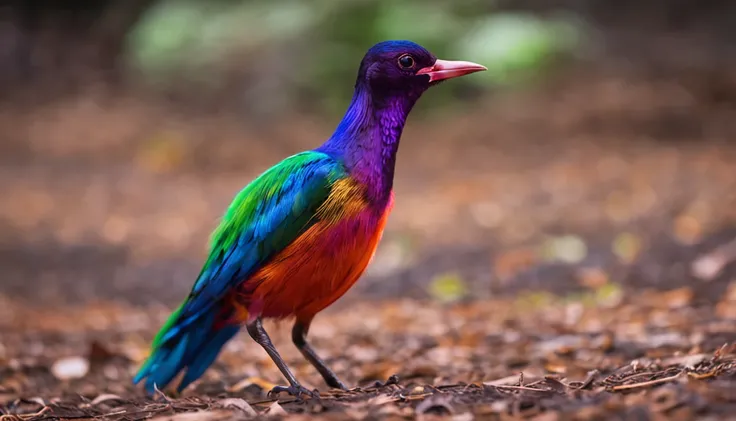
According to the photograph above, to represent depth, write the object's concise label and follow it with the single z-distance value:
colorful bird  6.08
